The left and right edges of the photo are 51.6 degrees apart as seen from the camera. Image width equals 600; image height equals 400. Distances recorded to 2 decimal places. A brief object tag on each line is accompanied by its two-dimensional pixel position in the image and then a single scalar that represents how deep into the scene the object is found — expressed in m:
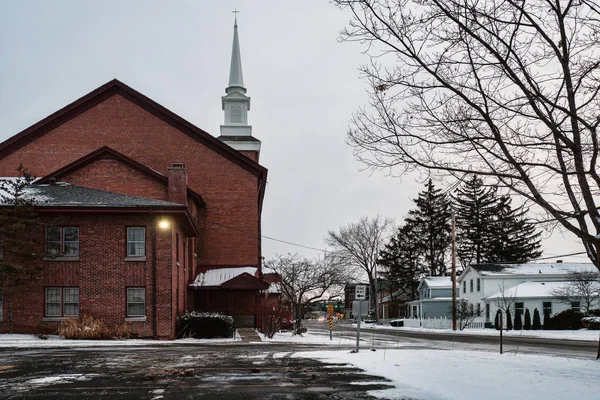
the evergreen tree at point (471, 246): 77.31
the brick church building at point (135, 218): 26.67
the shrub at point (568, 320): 44.06
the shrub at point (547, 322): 45.34
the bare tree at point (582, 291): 45.81
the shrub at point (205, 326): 28.55
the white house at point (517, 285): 49.56
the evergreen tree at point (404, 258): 79.81
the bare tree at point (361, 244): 74.88
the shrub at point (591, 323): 40.70
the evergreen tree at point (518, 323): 46.41
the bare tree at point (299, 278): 36.83
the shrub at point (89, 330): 25.58
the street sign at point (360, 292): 18.03
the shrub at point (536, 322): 45.91
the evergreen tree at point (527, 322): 45.84
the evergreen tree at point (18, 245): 25.52
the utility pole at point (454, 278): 45.09
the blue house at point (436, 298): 66.44
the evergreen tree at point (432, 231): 78.44
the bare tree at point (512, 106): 12.20
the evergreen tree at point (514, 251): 78.31
